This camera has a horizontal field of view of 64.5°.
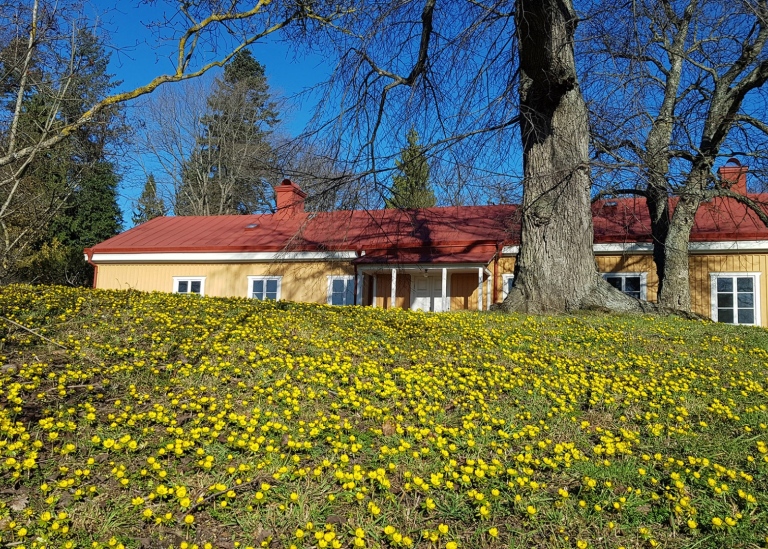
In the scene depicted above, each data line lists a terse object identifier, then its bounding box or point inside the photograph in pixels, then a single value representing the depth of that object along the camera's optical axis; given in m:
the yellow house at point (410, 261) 14.91
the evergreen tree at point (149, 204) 36.81
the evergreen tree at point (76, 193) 10.32
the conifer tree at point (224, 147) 34.00
